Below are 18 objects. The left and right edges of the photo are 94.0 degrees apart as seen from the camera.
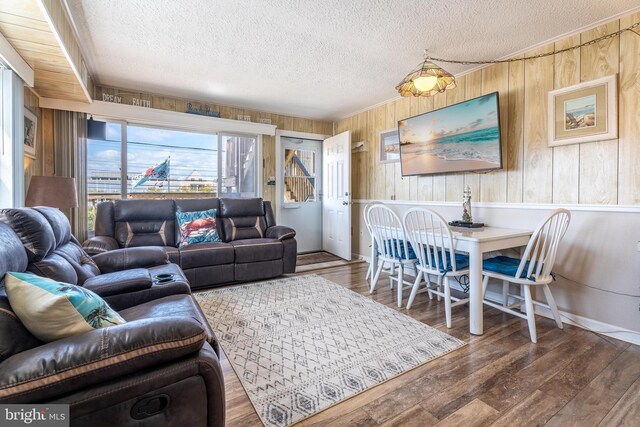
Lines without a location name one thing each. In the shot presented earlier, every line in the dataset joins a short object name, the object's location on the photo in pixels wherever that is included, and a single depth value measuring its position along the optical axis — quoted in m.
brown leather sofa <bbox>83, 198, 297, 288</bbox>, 3.23
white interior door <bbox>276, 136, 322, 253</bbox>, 5.16
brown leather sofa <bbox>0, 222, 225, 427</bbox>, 0.79
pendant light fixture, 2.46
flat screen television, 2.88
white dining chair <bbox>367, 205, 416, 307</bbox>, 2.79
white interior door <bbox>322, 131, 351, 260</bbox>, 4.64
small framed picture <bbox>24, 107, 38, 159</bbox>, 2.74
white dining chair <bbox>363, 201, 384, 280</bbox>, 3.23
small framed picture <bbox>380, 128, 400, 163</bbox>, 4.13
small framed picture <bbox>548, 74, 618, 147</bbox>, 2.24
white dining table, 2.24
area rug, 1.57
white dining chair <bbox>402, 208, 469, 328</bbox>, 2.36
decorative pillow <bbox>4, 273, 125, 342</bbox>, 0.90
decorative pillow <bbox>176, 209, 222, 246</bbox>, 3.52
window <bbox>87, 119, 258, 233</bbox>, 3.77
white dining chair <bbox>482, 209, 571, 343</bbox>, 2.12
